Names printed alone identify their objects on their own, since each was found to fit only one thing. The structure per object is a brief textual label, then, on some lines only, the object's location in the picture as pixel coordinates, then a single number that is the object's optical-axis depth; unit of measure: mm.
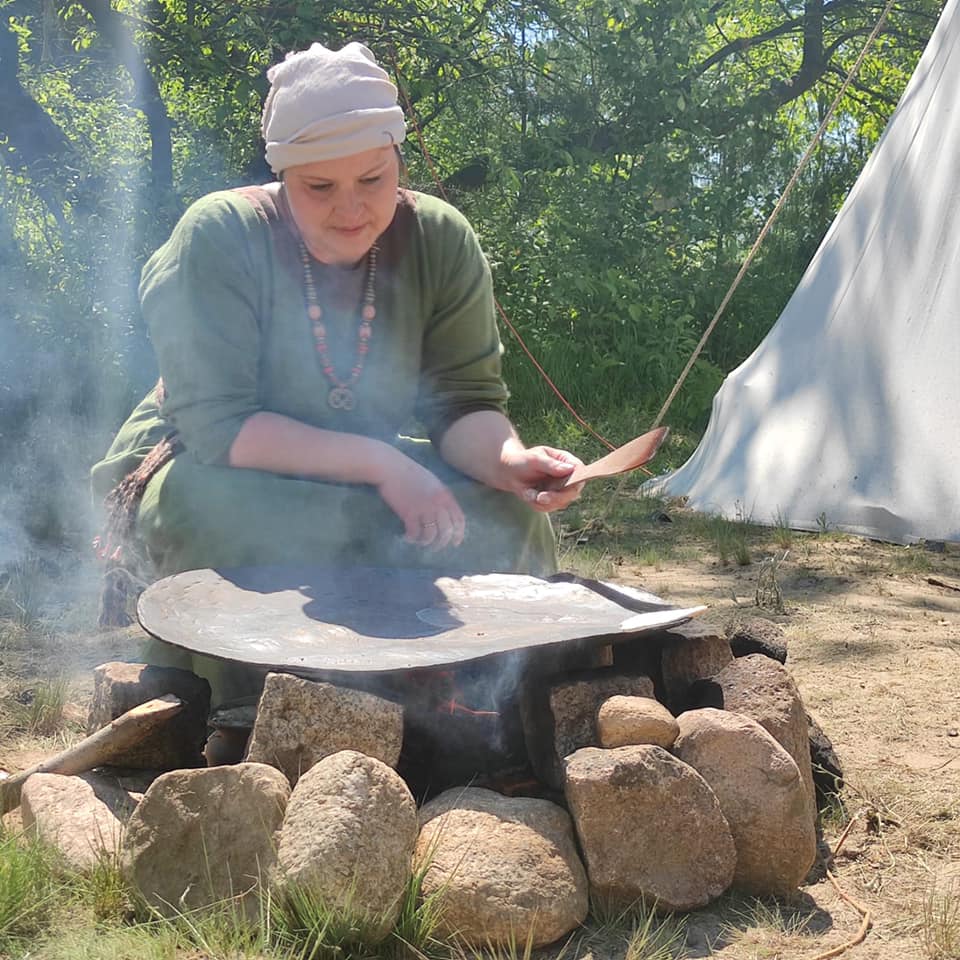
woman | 2363
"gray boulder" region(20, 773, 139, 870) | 1875
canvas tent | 4527
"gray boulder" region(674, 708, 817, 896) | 1906
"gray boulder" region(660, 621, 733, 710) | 2283
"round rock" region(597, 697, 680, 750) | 1960
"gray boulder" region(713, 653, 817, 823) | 2113
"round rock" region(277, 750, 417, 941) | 1663
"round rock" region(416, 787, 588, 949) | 1727
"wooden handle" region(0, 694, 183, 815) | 2125
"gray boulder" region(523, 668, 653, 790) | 2057
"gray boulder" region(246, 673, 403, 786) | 1934
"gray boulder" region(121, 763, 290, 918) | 1776
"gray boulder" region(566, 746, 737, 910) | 1831
